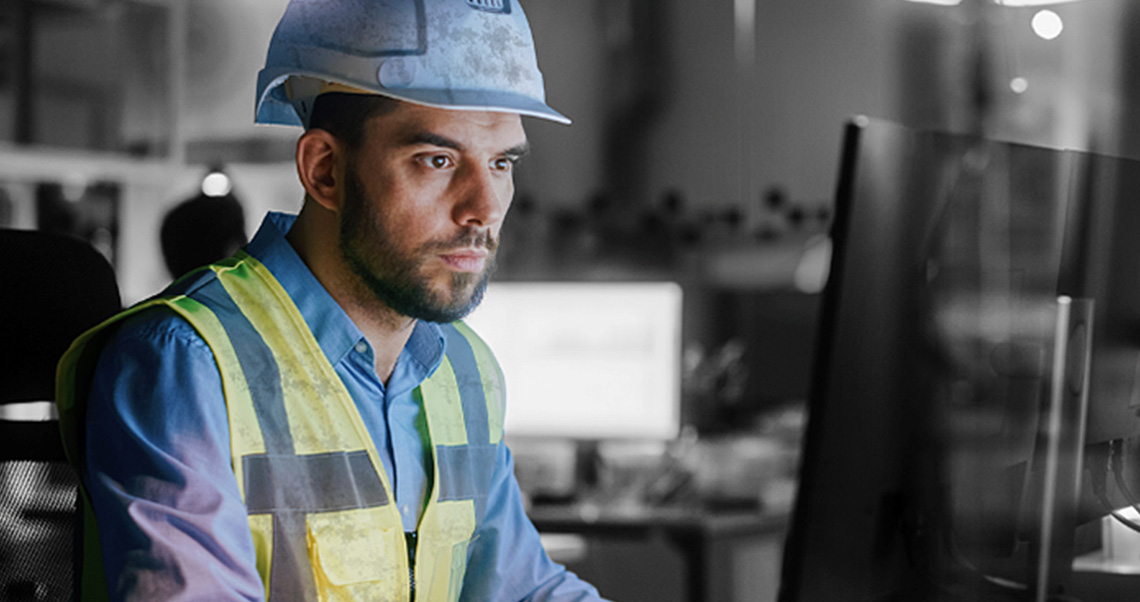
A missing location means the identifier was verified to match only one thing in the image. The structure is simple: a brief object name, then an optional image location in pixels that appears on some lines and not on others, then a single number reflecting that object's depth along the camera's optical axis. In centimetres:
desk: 252
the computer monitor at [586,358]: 279
